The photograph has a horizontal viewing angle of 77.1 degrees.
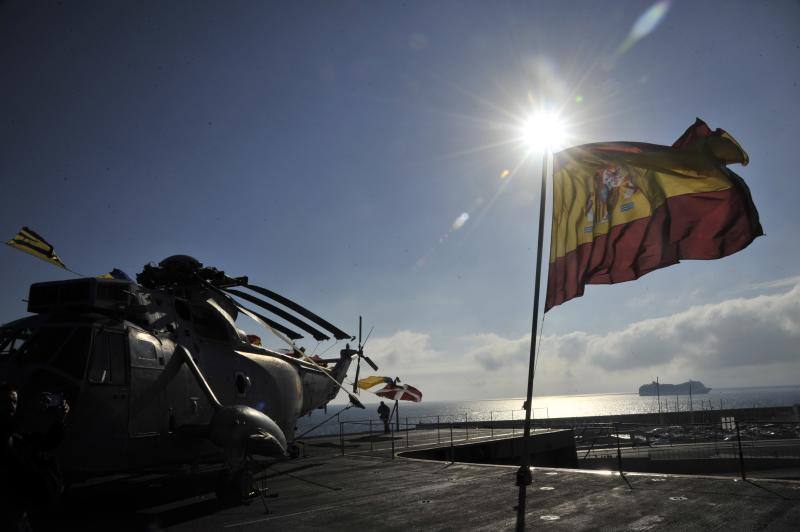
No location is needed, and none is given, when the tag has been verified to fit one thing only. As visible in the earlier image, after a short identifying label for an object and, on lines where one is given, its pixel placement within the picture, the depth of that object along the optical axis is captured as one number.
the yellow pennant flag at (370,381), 37.22
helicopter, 9.33
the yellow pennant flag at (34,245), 11.87
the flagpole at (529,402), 12.08
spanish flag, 11.48
